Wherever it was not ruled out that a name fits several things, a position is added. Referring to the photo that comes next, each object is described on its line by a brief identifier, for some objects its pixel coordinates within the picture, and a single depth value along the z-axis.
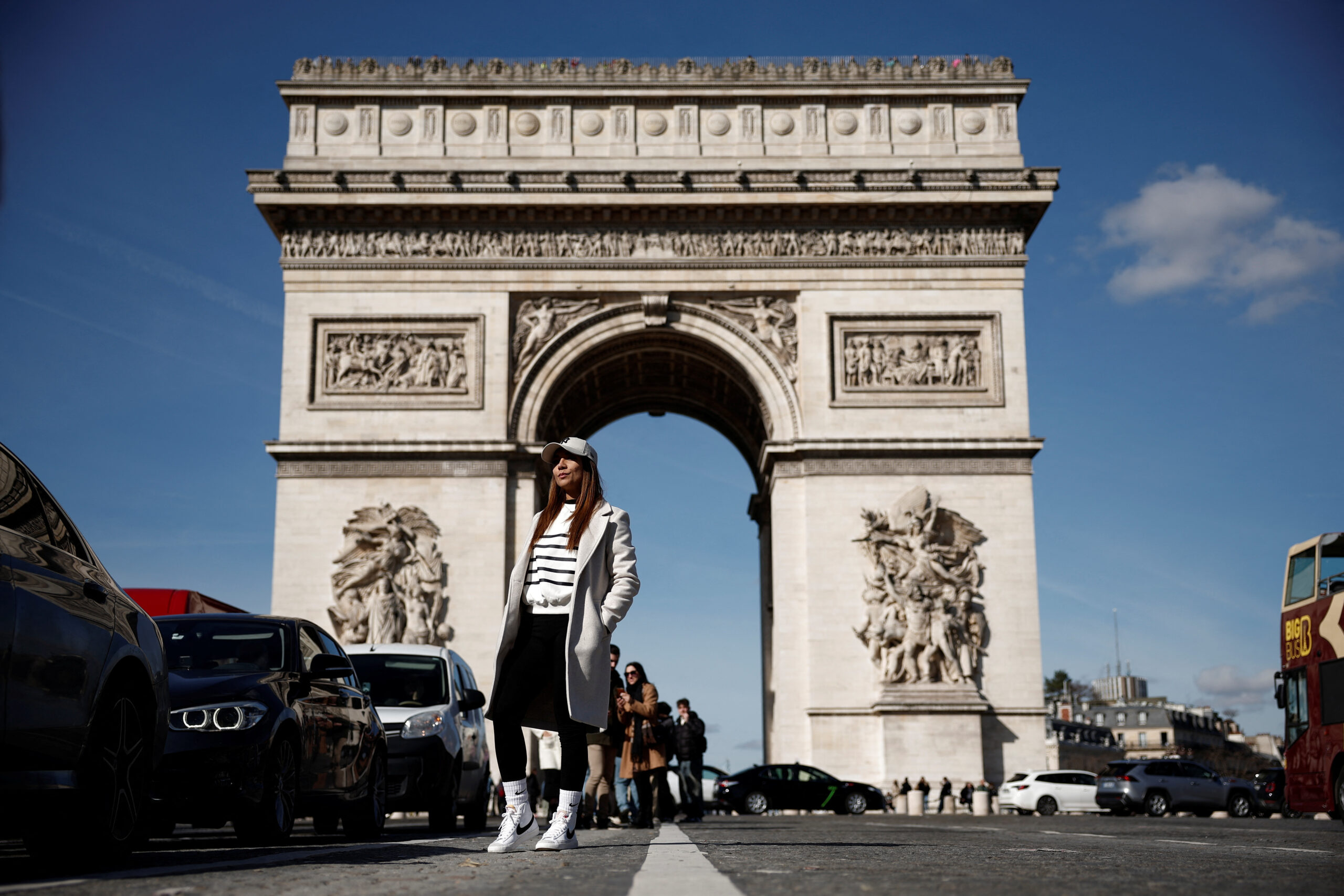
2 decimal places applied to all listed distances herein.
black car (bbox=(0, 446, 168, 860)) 4.91
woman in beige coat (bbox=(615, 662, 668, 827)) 14.09
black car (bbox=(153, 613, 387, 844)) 7.53
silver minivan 12.77
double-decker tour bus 17.98
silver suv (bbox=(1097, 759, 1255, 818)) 30.84
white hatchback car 27.22
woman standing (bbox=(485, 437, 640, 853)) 6.67
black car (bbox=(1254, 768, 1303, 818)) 33.19
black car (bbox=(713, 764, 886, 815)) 25.81
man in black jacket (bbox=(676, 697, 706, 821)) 17.95
